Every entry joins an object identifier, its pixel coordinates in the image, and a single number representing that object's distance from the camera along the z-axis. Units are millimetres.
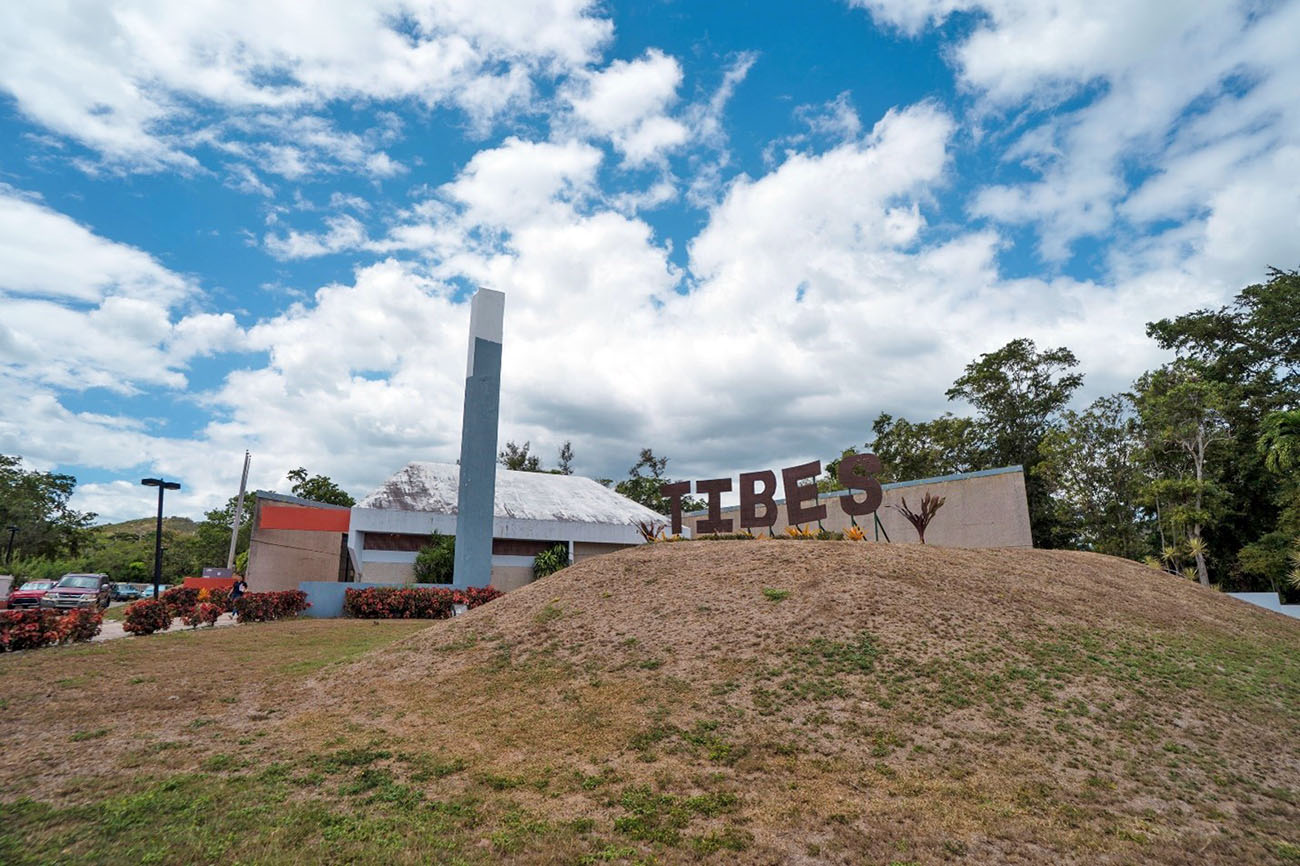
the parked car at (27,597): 28500
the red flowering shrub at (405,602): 25844
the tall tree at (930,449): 39219
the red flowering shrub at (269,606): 23656
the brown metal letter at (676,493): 21125
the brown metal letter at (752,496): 19531
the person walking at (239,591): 24455
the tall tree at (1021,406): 37594
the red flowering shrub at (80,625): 17062
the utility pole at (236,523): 42000
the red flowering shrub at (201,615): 22203
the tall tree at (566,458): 65688
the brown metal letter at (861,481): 18000
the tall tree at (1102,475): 31672
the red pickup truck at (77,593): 28812
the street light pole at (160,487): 28984
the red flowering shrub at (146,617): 19703
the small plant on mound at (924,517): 18595
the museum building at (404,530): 31469
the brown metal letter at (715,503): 20078
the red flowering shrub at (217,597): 23681
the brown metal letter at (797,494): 18781
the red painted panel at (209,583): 36656
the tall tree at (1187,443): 27922
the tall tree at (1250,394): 29641
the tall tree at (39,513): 52219
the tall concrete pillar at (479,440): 25156
